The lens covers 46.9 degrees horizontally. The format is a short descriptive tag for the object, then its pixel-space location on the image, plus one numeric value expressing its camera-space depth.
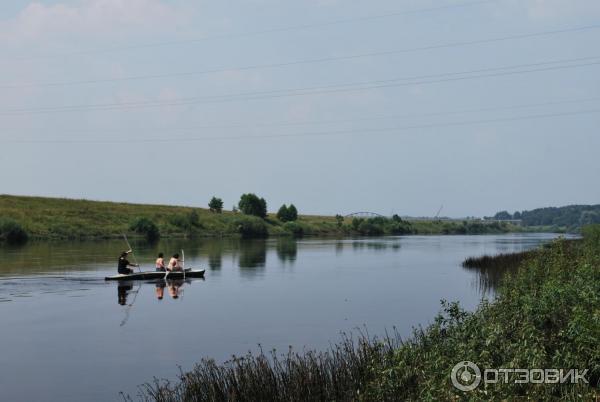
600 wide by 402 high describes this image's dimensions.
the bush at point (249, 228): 118.31
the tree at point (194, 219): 113.75
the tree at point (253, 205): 136.38
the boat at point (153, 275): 40.44
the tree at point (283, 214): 142.69
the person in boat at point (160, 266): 43.25
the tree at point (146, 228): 97.75
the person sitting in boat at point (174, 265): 43.41
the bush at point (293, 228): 130.50
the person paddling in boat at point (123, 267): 40.94
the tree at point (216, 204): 136.38
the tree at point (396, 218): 173.74
